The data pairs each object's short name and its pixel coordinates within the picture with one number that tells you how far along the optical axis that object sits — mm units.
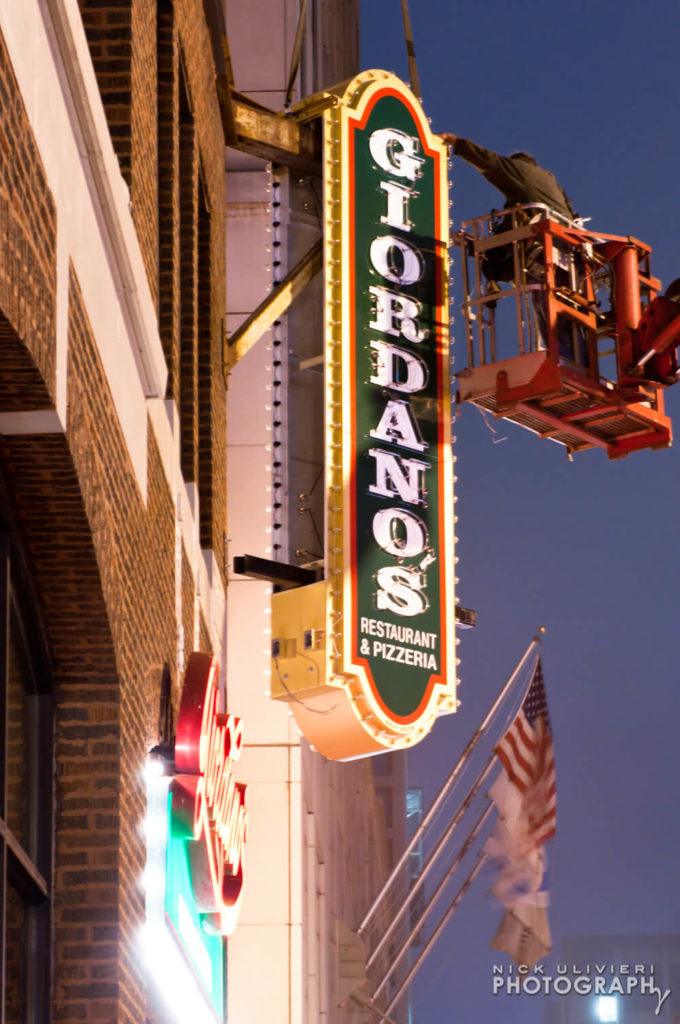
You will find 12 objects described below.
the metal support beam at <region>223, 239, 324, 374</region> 16594
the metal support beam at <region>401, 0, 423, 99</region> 18500
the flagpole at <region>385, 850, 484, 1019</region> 23203
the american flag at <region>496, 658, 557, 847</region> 22812
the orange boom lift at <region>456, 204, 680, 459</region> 17406
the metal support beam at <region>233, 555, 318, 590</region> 14992
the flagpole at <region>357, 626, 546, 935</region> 23902
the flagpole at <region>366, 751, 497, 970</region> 23266
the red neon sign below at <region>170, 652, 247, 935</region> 11180
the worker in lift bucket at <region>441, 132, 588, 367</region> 17703
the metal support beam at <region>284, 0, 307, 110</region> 18781
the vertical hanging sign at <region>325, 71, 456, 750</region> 15102
